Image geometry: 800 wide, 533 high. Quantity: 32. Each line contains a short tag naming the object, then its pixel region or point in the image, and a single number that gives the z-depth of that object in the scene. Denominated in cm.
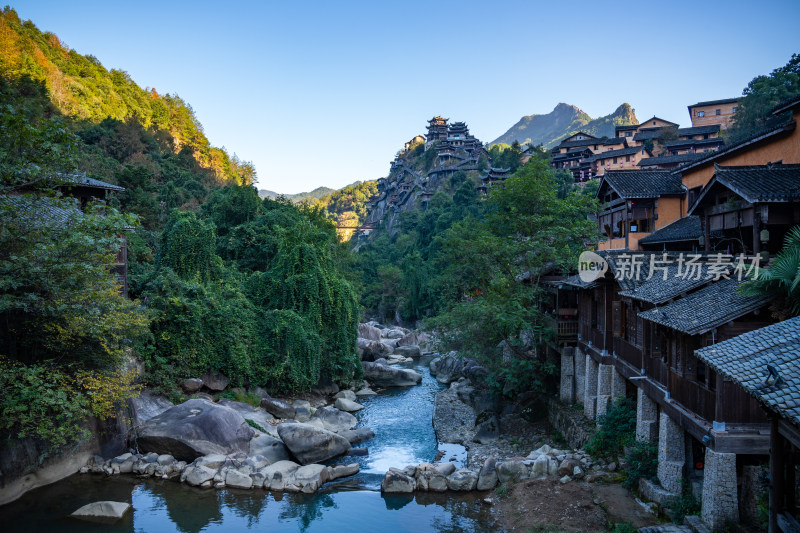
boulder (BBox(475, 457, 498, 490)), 1548
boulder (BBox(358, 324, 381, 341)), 3919
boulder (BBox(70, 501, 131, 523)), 1357
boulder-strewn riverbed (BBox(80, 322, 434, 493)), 1614
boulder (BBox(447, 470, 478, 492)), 1553
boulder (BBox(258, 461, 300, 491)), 1590
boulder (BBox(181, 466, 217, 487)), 1581
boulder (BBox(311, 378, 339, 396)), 2728
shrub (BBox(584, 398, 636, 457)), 1535
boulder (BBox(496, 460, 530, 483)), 1550
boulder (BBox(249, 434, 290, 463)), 1798
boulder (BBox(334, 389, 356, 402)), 2685
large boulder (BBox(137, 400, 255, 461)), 1709
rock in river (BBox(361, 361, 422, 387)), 3050
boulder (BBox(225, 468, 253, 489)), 1588
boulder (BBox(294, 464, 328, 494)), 1578
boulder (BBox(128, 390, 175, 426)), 1791
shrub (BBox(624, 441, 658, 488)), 1323
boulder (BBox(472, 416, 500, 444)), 2073
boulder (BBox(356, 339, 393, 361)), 3422
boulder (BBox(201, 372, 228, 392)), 2270
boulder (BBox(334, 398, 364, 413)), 2500
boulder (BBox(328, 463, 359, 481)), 1681
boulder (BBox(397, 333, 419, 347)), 4094
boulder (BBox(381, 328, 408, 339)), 4369
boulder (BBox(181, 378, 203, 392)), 2150
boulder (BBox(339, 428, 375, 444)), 2071
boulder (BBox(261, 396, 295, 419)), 2295
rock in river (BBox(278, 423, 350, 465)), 1795
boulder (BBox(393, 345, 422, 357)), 3875
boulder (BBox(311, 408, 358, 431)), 2233
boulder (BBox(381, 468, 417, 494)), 1564
